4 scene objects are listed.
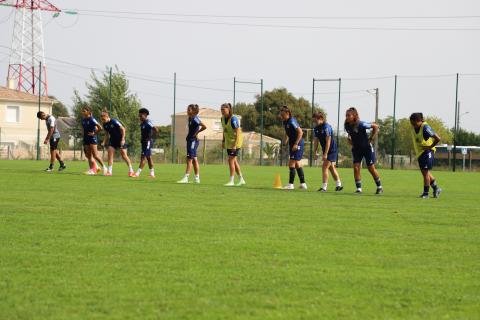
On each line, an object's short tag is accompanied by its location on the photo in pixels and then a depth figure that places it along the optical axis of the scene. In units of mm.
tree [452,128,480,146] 86025
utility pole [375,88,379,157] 56938
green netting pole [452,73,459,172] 48081
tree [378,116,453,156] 83875
